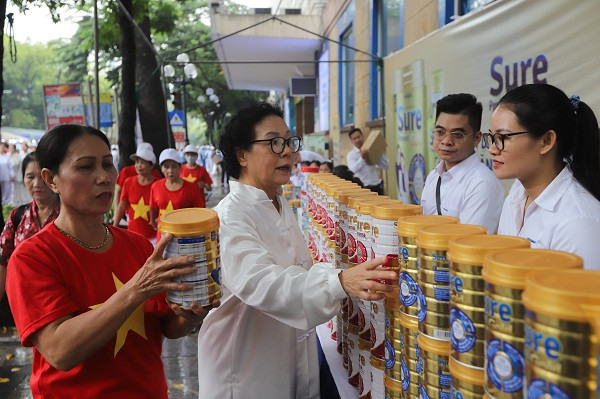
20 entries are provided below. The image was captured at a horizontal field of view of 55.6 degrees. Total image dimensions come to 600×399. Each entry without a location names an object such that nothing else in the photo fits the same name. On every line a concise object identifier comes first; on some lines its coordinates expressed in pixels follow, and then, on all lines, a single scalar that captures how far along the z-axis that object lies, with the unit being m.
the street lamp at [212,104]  37.88
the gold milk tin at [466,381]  1.33
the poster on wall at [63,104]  10.70
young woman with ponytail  2.26
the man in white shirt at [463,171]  3.67
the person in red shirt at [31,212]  4.22
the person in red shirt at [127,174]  8.91
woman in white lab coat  2.21
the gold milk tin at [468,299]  1.29
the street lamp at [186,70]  20.93
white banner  3.71
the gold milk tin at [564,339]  0.93
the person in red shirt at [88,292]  1.88
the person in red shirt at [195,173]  10.21
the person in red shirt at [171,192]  7.04
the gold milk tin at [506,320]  1.10
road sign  19.77
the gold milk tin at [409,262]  1.67
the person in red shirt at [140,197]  7.22
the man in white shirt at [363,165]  9.07
